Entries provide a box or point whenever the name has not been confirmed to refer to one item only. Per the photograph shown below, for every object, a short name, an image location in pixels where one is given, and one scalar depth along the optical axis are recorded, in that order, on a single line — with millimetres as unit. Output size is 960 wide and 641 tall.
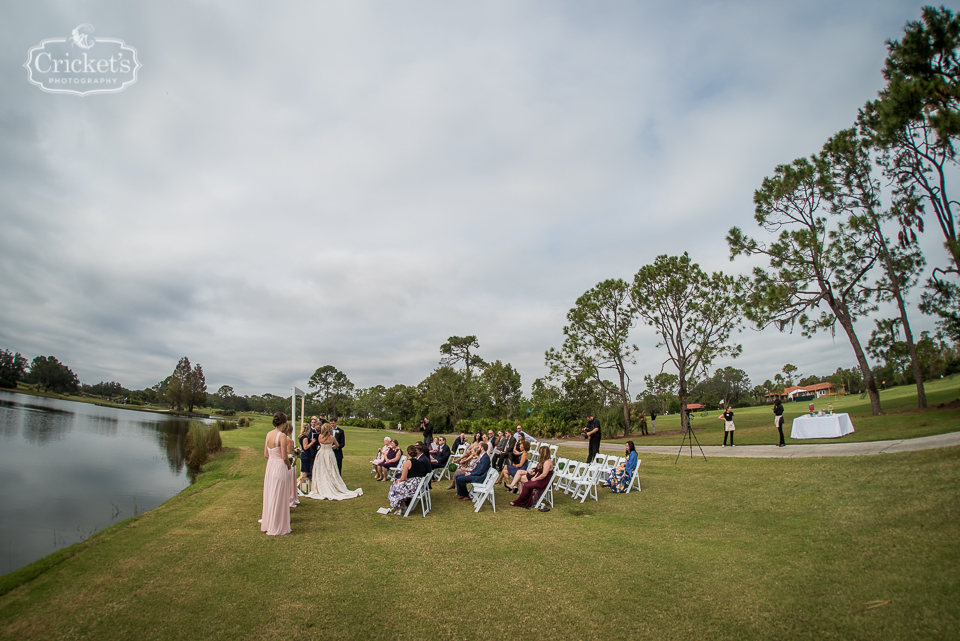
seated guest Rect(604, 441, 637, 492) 10312
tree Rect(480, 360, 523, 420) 44438
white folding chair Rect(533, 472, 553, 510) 8891
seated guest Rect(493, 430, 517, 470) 12820
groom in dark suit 11297
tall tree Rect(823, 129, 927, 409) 21688
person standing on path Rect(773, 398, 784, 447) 15586
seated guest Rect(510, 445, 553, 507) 8852
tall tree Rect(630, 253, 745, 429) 26938
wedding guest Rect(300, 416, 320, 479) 10727
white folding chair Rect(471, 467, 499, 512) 8773
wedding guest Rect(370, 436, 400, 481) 12406
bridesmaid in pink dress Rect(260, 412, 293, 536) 7000
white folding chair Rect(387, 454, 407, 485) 11280
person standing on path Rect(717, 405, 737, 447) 17844
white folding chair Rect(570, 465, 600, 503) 9422
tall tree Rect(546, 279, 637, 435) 30688
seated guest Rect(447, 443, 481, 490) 11641
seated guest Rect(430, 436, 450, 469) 13023
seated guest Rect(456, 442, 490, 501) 9711
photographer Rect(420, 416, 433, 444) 15727
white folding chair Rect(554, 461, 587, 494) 10297
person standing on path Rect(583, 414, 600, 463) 13242
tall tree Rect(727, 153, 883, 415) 22703
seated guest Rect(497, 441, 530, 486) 10547
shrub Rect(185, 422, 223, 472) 18703
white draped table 16469
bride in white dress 10266
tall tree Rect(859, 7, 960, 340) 12766
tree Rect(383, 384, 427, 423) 50375
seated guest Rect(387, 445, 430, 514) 8422
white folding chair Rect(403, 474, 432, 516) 8344
